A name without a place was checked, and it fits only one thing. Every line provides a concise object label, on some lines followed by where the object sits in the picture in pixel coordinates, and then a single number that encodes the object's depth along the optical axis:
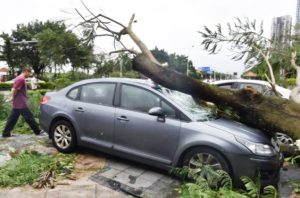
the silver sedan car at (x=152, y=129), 2.81
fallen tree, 2.87
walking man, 4.75
